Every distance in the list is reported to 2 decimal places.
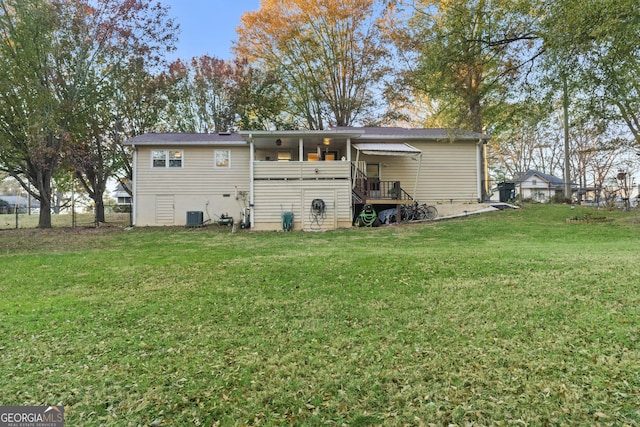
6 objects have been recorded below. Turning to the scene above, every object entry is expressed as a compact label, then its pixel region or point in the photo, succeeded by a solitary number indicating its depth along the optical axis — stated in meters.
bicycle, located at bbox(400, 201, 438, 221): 14.65
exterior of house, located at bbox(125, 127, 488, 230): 15.77
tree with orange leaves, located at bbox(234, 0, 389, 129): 21.39
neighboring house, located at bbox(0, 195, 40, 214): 33.02
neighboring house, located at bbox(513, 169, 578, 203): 34.94
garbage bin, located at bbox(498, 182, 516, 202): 17.98
